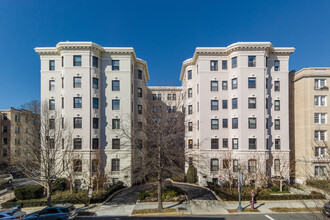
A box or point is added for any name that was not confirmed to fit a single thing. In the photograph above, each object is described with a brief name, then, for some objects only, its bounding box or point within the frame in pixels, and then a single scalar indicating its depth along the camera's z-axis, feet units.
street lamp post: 52.54
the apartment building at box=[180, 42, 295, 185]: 79.92
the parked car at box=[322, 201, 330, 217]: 40.34
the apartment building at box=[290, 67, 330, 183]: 81.51
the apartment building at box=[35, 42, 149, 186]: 78.48
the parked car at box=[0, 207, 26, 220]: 42.98
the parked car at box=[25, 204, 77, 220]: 43.60
